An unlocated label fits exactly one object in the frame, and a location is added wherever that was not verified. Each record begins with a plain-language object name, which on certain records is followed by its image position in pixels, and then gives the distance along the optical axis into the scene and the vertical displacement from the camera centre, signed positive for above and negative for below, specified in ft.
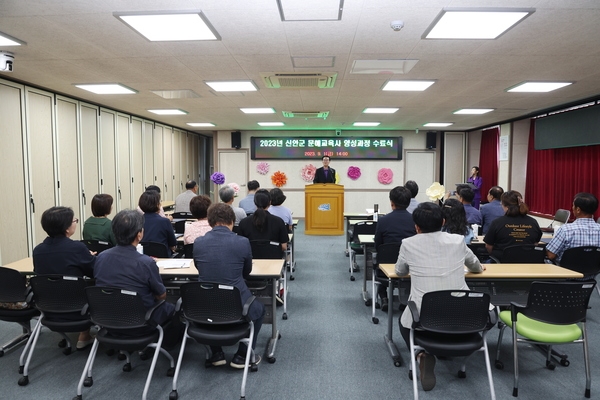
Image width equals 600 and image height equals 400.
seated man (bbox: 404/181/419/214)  16.78 -0.75
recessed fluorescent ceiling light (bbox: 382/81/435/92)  17.62 +4.28
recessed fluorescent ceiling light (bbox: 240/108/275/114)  25.62 +4.36
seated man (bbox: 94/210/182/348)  8.05 -2.00
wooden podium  27.30 -2.58
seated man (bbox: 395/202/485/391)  8.13 -1.89
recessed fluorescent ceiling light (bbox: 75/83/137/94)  18.43 +4.28
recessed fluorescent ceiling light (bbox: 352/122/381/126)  33.16 +4.47
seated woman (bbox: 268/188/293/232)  17.01 -1.48
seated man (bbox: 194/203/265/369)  8.59 -1.90
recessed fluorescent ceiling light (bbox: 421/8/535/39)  9.79 +4.22
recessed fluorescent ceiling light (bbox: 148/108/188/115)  25.93 +4.39
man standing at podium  28.25 -0.09
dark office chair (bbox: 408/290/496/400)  7.46 -2.97
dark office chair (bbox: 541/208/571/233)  19.21 -2.13
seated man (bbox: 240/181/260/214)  18.89 -1.37
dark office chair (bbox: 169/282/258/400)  7.93 -3.00
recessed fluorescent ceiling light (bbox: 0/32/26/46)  11.61 +4.19
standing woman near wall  32.99 -0.58
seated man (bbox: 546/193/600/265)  11.73 -1.68
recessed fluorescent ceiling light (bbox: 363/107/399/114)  25.33 +4.37
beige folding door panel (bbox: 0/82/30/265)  16.72 -0.26
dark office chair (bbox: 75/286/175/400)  7.73 -3.11
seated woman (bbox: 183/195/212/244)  12.38 -1.61
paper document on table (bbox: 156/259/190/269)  10.18 -2.49
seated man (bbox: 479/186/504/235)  16.06 -1.60
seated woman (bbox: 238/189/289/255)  13.10 -1.91
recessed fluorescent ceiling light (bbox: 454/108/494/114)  25.30 +4.36
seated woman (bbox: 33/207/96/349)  9.10 -1.90
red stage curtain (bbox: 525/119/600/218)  22.31 -0.03
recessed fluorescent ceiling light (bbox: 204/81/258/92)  17.81 +4.29
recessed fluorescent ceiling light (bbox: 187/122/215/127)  33.40 +4.45
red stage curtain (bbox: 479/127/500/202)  33.76 +1.42
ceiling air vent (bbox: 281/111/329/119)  27.07 +4.38
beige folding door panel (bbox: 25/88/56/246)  18.44 +0.98
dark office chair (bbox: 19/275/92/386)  8.53 -3.02
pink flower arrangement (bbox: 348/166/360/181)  37.86 +0.18
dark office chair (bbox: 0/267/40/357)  9.06 -3.05
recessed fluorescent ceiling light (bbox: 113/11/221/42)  10.07 +4.19
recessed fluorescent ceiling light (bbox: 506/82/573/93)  17.72 +4.29
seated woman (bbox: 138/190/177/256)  12.43 -1.69
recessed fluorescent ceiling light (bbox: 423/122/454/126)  32.65 +4.43
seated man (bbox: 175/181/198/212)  21.48 -1.58
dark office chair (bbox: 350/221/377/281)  16.81 -2.60
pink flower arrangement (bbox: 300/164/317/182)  37.73 +0.16
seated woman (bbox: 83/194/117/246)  12.54 -1.75
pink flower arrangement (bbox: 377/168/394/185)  37.86 -0.10
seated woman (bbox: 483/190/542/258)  12.67 -1.80
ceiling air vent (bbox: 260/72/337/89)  16.15 +4.19
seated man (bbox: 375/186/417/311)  12.54 -1.63
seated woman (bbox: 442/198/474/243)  12.11 -1.43
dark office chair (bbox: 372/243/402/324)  11.92 -2.60
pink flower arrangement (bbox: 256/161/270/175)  38.24 +0.65
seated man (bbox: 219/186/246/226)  15.12 -0.83
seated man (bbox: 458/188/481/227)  15.35 -1.32
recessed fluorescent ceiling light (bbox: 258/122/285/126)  33.34 +4.46
